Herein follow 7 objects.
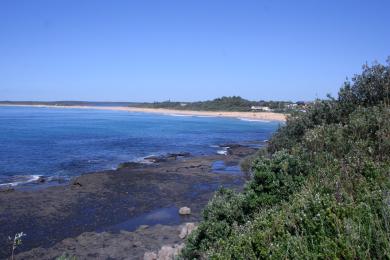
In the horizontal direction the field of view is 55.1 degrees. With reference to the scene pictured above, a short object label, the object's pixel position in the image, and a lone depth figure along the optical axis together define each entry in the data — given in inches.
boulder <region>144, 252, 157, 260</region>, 497.4
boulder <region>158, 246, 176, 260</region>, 486.7
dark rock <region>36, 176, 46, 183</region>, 1011.9
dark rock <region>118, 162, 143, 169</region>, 1262.1
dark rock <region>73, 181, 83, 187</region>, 962.7
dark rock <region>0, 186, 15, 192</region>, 888.9
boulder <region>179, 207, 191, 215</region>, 747.4
